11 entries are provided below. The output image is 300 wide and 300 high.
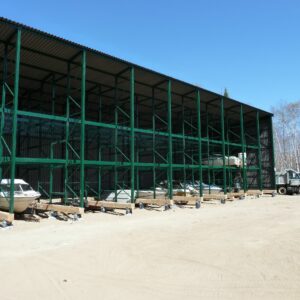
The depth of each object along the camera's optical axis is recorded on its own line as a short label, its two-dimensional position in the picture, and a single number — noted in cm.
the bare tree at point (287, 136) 5631
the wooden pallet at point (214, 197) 2544
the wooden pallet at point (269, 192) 3242
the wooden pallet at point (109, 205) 1824
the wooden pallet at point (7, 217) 1295
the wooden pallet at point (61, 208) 1587
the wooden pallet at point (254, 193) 3115
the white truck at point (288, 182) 3528
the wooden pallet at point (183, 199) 2287
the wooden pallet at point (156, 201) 2091
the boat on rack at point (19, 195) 1565
